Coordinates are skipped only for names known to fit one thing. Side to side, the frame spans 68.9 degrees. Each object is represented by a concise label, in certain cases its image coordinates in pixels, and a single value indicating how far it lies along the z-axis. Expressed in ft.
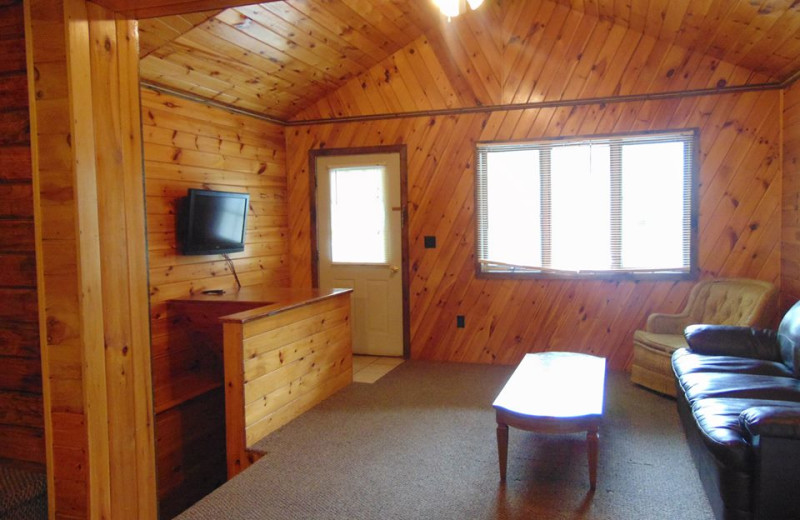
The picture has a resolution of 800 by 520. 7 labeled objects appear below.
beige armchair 13.43
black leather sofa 6.98
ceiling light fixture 10.15
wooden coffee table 8.94
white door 18.42
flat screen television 14.17
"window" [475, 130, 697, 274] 15.83
